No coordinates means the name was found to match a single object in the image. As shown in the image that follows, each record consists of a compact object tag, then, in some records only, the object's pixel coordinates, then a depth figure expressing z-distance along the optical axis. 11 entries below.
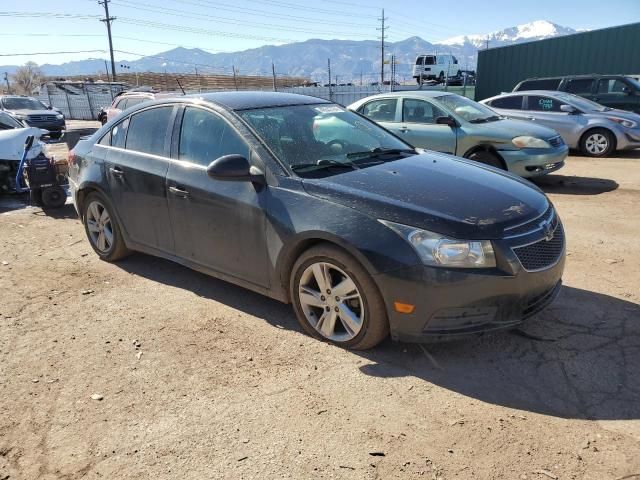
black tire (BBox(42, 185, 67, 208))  7.98
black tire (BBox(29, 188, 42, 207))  8.11
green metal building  19.25
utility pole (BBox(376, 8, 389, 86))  36.37
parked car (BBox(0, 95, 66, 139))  21.22
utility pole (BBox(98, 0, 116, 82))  51.08
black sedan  3.04
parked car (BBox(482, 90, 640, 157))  11.16
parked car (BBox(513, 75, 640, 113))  13.67
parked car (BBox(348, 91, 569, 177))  8.11
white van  39.05
